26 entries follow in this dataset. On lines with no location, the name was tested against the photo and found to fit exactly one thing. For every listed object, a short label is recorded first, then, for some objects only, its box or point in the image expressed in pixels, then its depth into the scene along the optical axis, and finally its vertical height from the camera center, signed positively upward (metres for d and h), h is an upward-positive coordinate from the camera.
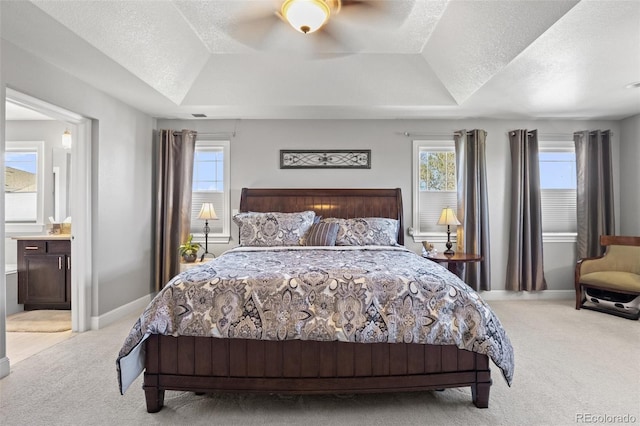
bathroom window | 4.81 +0.41
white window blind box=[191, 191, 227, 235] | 4.78 +0.15
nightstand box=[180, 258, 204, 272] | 4.09 -0.56
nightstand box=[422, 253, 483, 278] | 3.88 -0.49
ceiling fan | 2.40 +1.69
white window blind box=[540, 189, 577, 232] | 4.79 +0.06
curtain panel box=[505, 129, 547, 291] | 4.53 -0.06
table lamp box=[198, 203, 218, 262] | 4.36 +0.05
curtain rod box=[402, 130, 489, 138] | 4.69 +1.11
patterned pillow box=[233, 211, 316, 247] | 3.72 -0.12
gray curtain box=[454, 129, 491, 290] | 4.49 +0.14
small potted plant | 4.18 -0.42
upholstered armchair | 3.80 -0.74
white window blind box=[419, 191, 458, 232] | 4.76 +0.15
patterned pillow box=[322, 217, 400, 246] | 3.76 -0.18
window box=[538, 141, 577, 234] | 4.79 +0.35
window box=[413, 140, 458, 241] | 4.75 +0.44
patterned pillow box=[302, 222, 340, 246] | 3.64 -0.20
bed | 2.02 -0.71
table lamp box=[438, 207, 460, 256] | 4.18 -0.05
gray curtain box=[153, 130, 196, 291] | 4.52 +0.22
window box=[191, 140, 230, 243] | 4.77 +0.47
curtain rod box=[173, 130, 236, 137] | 4.71 +1.15
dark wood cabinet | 4.09 -0.63
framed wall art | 4.71 +0.79
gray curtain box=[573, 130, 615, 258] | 4.55 +0.33
